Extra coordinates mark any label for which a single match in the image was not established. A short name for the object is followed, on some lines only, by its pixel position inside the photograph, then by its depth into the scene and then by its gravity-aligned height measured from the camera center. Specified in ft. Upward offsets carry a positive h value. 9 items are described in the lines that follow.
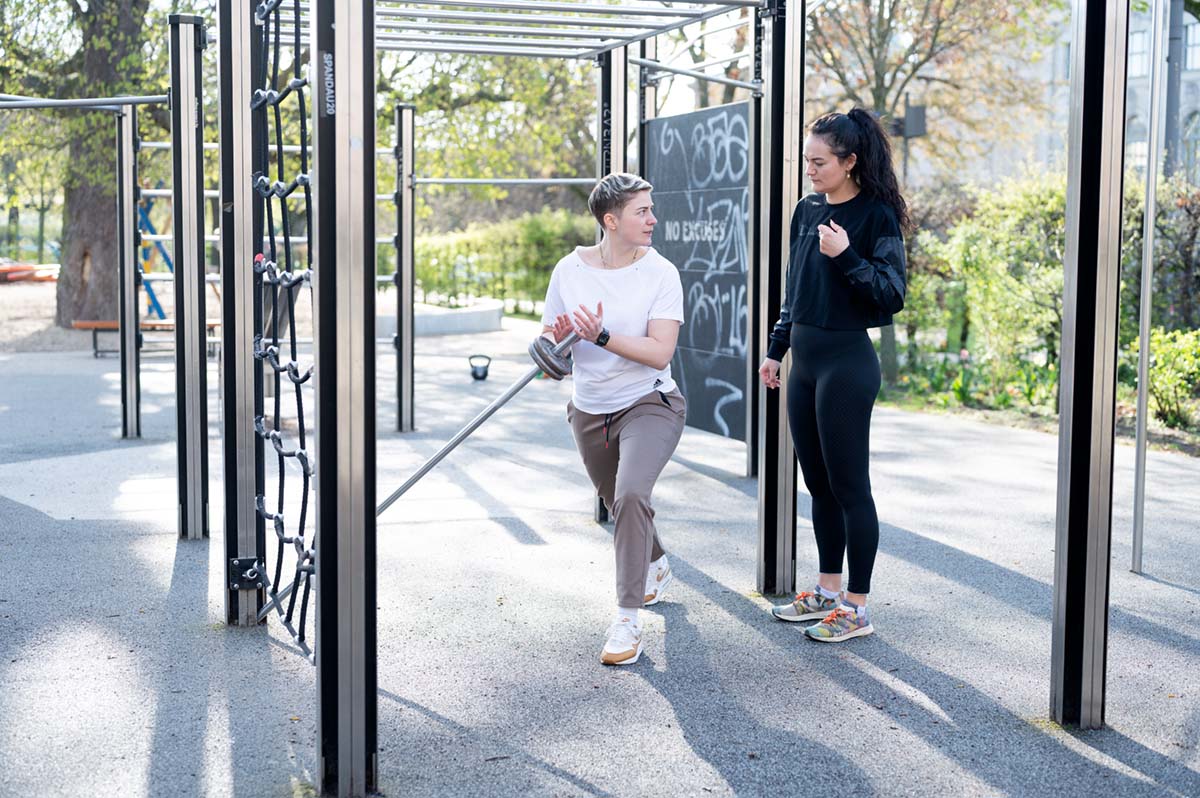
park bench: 45.02 -1.69
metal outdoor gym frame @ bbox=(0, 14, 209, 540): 19.77 +0.28
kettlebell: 43.60 -2.67
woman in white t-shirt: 14.46 -0.82
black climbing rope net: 13.55 +0.00
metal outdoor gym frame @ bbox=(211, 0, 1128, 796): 10.27 -0.47
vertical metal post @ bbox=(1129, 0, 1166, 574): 17.67 +0.16
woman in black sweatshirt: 14.23 -0.24
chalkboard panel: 25.75 +0.73
